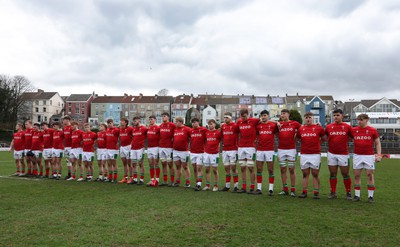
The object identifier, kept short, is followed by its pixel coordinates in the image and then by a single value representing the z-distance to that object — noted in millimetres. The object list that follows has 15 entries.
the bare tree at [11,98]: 69688
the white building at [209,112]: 89875
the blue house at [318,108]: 82812
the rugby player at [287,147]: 9211
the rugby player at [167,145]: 11242
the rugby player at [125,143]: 12148
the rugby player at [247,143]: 9758
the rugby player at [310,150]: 8938
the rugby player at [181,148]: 11008
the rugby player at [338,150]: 8758
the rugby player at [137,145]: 11789
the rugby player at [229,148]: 10086
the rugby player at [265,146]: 9469
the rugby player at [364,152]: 8500
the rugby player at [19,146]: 14484
